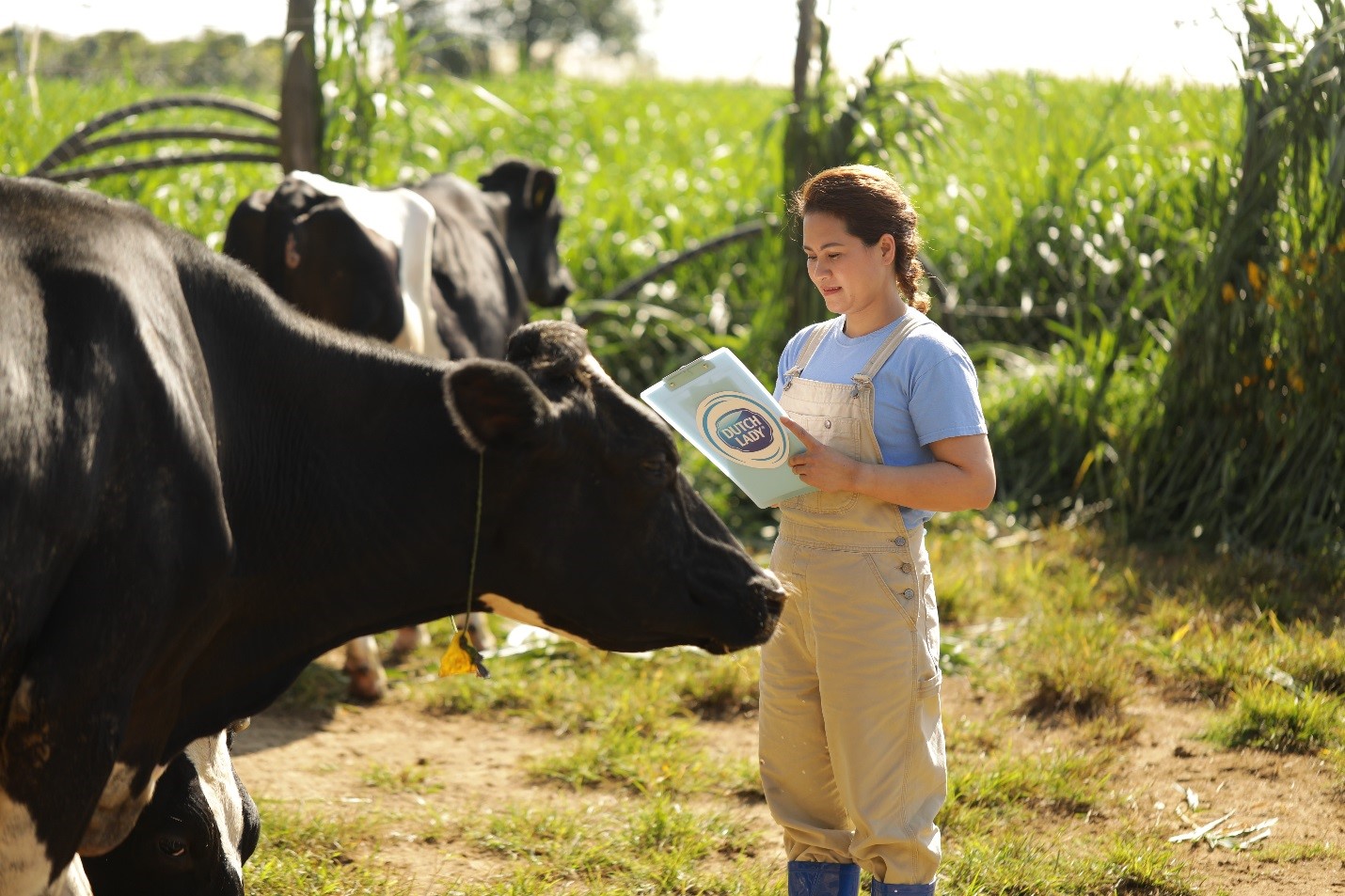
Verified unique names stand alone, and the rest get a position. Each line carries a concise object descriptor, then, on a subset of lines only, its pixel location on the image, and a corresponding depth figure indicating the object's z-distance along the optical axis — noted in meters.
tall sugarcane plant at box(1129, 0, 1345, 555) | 12.55
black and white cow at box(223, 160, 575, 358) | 9.87
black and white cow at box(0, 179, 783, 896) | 4.39
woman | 5.96
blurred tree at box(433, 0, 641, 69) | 80.94
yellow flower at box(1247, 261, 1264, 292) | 12.98
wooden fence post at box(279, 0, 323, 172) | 13.52
